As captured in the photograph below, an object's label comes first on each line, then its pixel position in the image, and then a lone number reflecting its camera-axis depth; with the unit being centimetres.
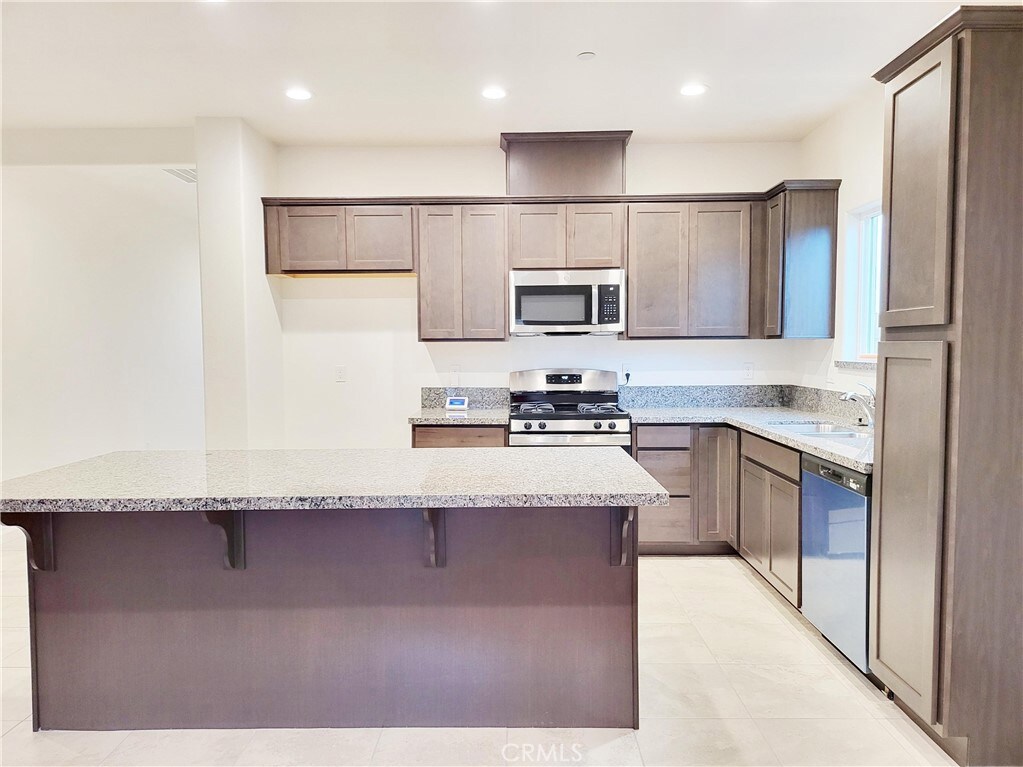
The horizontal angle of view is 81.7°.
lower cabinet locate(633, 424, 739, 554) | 367
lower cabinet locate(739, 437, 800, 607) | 285
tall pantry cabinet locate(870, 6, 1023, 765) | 175
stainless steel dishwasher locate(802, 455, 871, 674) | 228
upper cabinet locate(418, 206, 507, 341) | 387
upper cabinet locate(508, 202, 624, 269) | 387
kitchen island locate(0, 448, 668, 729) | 199
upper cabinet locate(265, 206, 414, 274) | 388
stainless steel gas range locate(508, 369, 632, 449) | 367
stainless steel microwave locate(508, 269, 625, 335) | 386
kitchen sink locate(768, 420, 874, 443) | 305
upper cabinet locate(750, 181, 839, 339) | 359
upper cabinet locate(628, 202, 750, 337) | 384
